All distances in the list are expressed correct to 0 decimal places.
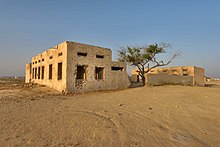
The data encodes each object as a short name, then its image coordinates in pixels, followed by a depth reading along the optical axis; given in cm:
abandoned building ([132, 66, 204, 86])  1482
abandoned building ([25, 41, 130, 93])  1122
